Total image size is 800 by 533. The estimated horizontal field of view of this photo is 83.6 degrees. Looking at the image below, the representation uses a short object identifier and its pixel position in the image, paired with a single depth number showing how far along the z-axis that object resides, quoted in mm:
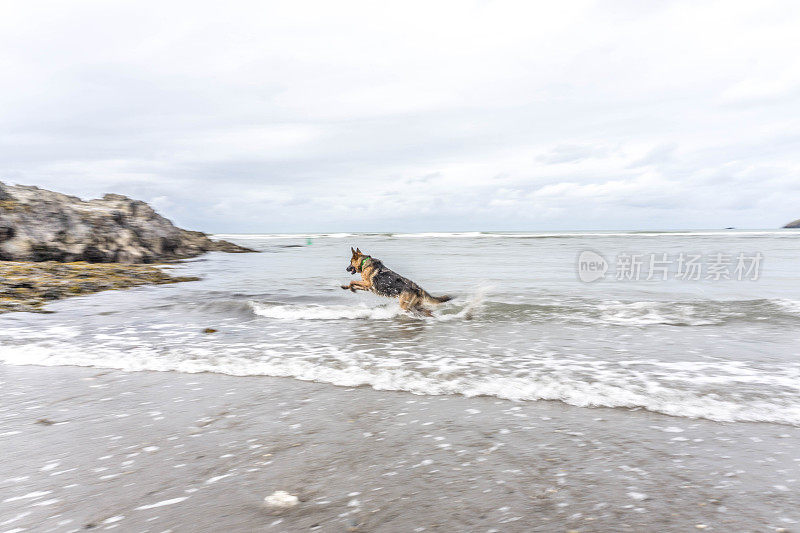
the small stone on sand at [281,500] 2754
